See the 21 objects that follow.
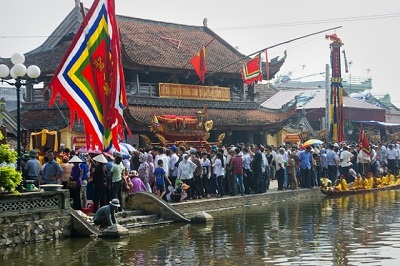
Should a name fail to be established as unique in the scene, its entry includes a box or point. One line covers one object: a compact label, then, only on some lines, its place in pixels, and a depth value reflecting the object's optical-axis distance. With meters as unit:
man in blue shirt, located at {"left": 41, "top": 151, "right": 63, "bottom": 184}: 15.91
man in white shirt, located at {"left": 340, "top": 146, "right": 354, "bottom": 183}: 26.76
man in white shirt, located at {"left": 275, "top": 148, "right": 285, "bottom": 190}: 24.23
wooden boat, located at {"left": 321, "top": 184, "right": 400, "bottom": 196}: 23.93
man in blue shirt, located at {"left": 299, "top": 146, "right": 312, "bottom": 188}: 25.08
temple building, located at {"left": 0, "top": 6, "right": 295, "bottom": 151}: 29.97
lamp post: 15.72
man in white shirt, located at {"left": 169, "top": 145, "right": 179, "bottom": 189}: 20.53
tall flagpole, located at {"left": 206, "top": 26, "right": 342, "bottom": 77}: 29.99
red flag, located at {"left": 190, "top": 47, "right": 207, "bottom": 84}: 30.81
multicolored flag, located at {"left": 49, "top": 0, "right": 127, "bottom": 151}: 15.30
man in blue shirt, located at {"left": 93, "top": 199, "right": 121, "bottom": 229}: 14.96
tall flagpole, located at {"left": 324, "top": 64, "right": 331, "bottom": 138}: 39.41
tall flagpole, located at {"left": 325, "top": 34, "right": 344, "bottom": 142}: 38.19
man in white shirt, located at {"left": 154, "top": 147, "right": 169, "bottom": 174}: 19.91
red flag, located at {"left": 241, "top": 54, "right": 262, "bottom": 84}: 32.25
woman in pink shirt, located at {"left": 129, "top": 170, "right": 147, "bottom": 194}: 18.06
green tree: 13.81
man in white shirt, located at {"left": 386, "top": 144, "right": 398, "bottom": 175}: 29.81
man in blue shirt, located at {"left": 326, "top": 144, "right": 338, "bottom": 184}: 26.36
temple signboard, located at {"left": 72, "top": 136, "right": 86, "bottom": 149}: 26.89
